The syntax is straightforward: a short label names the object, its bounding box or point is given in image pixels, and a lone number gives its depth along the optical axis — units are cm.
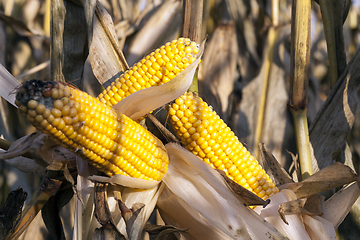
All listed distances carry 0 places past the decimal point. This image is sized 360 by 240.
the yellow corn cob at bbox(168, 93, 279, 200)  61
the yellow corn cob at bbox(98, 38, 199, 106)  62
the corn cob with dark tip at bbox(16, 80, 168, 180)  54
